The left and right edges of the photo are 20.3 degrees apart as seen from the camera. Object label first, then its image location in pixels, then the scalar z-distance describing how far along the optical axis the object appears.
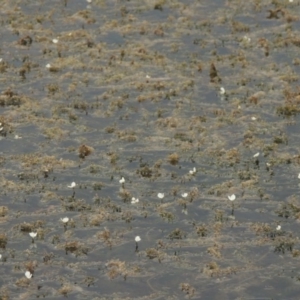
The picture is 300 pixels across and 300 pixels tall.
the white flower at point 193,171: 23.83
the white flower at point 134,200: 22.55
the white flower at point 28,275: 19.64
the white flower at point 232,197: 22.33
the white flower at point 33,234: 20.97
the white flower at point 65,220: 21.45
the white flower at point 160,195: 22.64
